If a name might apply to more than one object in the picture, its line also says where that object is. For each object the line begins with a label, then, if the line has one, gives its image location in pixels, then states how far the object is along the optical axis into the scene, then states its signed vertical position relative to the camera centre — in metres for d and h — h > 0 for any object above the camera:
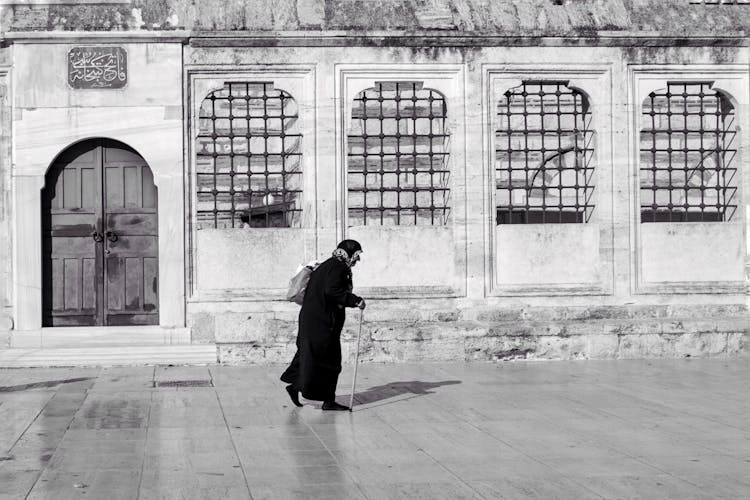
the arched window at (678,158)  23.09 +1.81
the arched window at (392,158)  22.48 +1.81
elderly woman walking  10.48 -0.71
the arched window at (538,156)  22.88 +1.89
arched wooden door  15.16 +0.17
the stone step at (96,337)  14.80 -1.07
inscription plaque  15.02 +2.34
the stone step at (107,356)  14.41 -1.28
